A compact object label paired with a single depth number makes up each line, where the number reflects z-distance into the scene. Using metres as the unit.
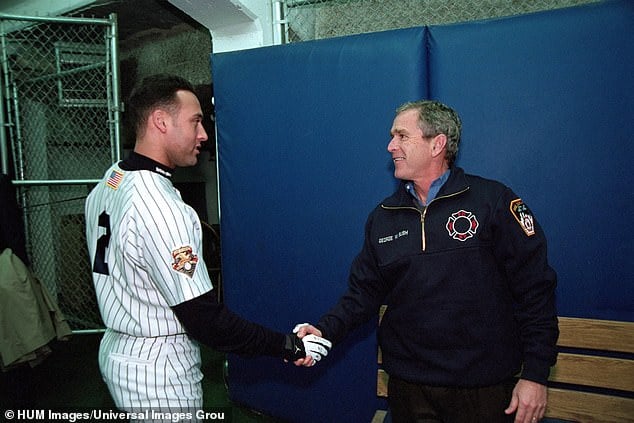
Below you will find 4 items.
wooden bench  2.28
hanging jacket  3.21
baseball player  1.68
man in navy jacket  1.80
